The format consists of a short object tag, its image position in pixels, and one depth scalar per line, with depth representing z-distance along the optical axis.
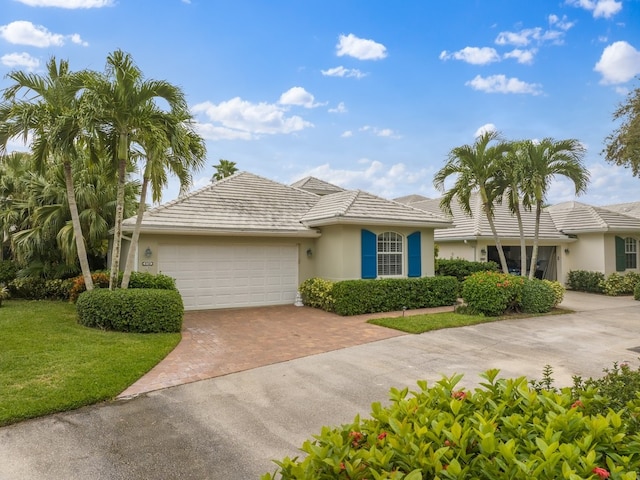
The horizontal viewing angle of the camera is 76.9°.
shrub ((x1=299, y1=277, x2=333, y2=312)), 13.56
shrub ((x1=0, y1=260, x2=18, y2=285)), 15.42
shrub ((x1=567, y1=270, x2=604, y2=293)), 19.69
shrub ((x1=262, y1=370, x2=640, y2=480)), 2.01
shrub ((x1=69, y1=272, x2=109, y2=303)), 12.08
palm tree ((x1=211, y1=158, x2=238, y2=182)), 29.22
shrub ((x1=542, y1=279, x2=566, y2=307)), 14.02
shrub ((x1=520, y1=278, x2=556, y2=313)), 13.33
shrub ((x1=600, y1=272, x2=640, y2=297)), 18.88
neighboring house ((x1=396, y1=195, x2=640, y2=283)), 19.84
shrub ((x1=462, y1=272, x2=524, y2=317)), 12.75
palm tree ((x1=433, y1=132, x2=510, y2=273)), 14.52
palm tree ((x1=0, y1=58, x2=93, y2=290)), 9.67
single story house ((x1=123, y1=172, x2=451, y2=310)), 13.45
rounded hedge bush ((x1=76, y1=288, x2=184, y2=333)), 9.60
